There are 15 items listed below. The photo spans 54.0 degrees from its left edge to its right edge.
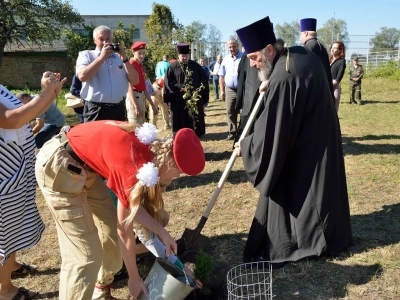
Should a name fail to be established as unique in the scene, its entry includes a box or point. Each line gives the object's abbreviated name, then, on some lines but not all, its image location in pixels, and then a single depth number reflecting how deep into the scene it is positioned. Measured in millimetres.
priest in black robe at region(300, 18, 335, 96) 5535
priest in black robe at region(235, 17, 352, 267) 2953
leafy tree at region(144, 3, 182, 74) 17928
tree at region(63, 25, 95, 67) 27266
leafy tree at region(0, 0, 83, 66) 28656
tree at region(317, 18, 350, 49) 38444
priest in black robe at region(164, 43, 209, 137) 6629
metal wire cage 2812
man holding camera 4129
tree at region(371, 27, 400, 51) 46016
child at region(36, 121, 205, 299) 1978
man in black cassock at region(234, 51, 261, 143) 5883
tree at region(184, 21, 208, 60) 17286
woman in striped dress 2254
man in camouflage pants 12836
